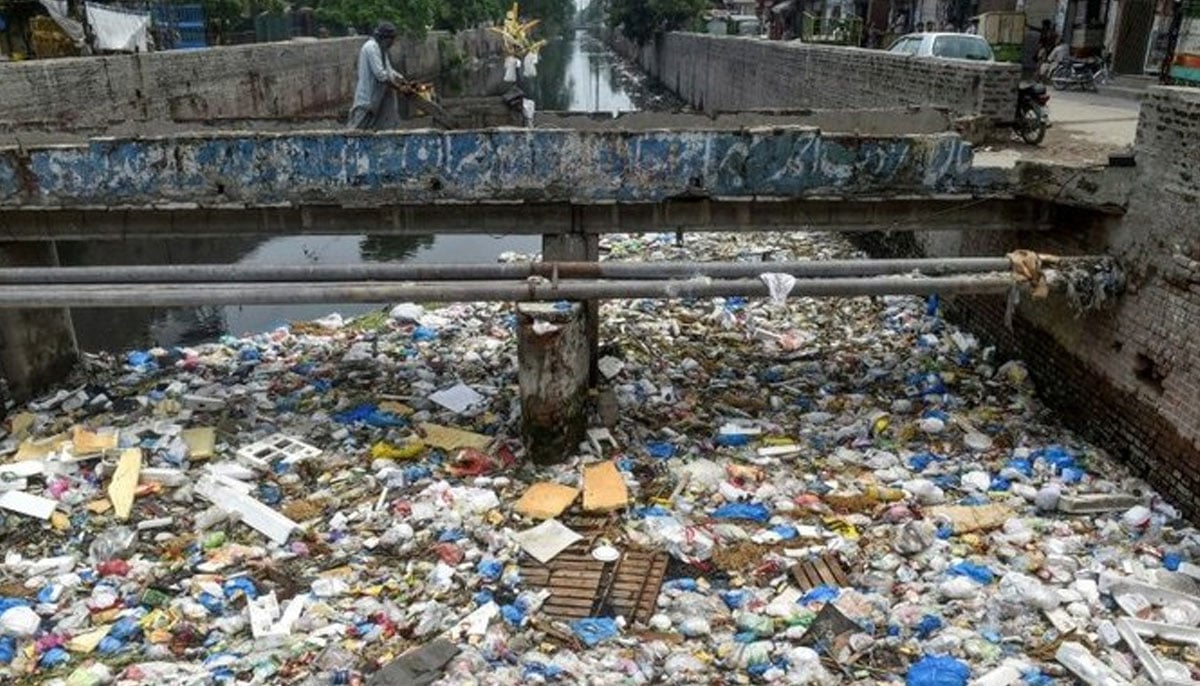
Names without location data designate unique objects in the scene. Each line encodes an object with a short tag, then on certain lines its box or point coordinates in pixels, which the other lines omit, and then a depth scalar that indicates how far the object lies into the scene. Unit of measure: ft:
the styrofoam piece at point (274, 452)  22.29
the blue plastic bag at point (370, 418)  24.66
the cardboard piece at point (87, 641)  16.14
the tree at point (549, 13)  233.76
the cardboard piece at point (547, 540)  18.69
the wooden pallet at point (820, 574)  17.78
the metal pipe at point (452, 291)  21.20
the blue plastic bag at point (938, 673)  14.99
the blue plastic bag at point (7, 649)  15.82
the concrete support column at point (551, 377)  21.61
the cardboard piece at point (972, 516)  19.58
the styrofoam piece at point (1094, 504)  19.97
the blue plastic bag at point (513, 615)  16.79
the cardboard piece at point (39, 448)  22.80
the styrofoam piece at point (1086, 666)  15.01
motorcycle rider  55.78
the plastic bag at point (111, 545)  18.76
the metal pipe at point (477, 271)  22.50
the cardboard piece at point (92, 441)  22.58
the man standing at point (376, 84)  27.68
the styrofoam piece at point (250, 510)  19.42
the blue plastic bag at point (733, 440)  23.56
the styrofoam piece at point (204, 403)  25.49
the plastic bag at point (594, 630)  16.29
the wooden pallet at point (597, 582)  17.12
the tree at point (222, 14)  81.05
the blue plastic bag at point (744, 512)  20.26
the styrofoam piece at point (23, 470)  21.62
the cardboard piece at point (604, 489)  20.39
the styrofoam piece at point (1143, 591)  16.98
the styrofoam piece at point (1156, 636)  14.94
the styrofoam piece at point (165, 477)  21.35
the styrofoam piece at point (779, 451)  22.95
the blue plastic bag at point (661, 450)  22.88
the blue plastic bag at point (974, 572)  17.80
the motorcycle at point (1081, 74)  53.26
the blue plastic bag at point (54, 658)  15.81
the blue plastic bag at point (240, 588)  17.54
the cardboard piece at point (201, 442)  22.71
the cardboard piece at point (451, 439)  23.29
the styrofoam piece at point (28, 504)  20.12
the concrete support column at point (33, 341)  26.58
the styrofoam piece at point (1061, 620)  16.40
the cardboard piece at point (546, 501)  20.17
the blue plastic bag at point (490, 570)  18.08
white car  41.96
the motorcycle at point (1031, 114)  28.99
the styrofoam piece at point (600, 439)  23.02
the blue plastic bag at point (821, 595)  17.20
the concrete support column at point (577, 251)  24.98
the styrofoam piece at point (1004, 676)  14.93
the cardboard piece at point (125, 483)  20.34
